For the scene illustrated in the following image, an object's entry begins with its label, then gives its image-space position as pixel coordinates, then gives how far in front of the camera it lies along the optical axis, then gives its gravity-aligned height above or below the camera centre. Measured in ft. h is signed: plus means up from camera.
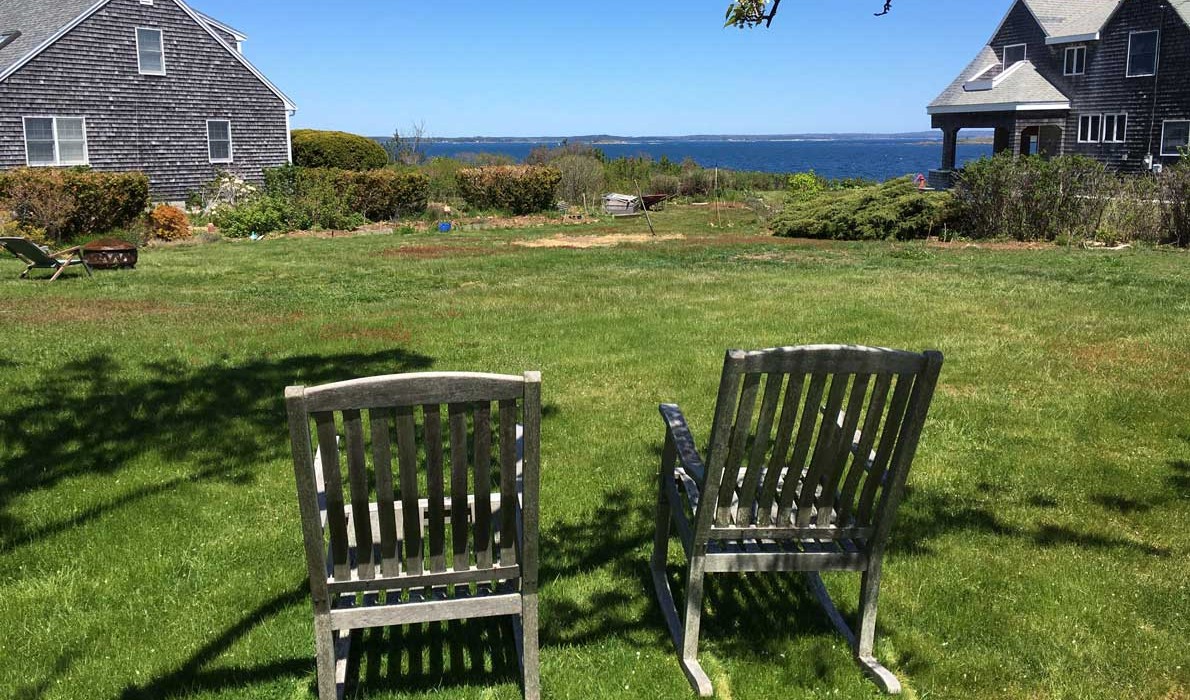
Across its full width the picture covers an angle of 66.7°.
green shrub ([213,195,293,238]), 79.25 -0.31
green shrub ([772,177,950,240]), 76.07 -0.66
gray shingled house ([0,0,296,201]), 83.51 +11.94
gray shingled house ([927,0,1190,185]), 102.78 +14.71
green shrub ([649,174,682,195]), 128.87 +3.57
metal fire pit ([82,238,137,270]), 51.93 -2.18
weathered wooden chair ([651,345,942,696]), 10.46 -3.38
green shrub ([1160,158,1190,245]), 62.75 +0.07
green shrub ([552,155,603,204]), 114.42 +3.79
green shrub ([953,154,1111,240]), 66.39 +0.68
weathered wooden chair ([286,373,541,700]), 9.21 -3.33
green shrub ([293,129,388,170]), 115.03 +8.10
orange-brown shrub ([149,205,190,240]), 74.59 -0.66
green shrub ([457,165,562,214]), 102.89 +2.87
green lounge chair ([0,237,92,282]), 44.47 -2.12
